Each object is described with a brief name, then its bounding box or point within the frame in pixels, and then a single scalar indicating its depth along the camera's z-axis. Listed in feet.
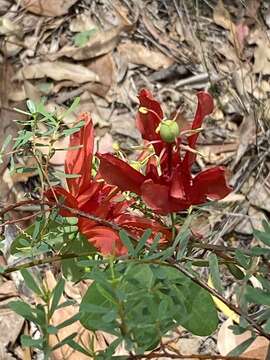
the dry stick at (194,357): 1.04
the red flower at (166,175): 1.13
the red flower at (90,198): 1.18
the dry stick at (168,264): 1.05
